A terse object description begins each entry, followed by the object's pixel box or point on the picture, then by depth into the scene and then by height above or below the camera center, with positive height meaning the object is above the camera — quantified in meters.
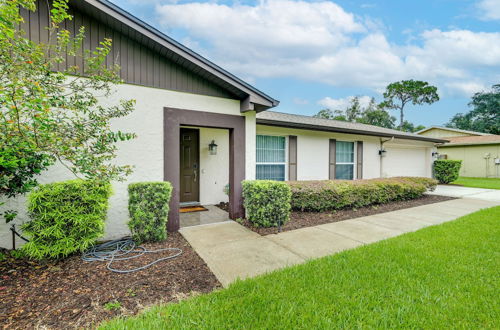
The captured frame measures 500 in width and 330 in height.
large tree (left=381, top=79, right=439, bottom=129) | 32.91 +10.48
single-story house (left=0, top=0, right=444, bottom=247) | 4.11 +1.06
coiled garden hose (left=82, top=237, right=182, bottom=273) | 3.40 -1.54
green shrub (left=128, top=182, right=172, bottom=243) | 4.02 -0.88
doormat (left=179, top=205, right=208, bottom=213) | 6.72 -1.47
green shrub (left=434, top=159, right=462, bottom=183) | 13.48 -0.51
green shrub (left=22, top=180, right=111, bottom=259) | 3.15 -0.83
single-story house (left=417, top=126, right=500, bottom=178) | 18.31 +0.77
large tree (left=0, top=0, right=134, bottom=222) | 2.47 +0.54
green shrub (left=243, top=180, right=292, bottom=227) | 4.95 -0.93
